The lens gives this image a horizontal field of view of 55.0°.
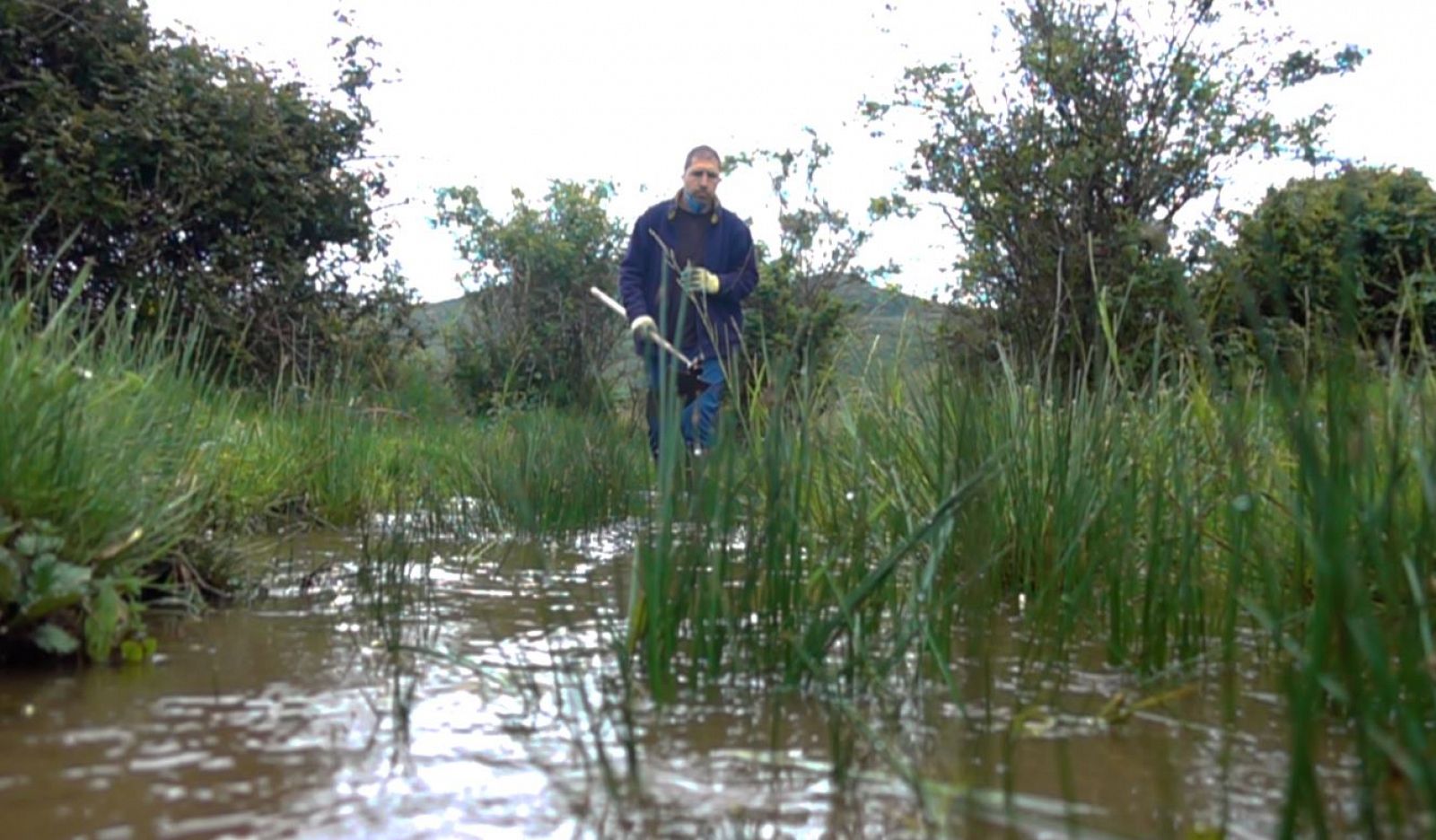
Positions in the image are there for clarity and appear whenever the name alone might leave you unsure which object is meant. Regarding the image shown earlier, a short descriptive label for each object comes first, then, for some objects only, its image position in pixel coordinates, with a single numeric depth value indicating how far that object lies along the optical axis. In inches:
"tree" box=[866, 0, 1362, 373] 381.1
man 250.8
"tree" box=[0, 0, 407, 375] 320.2
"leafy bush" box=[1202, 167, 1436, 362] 289.6
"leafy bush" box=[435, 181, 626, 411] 572.1
